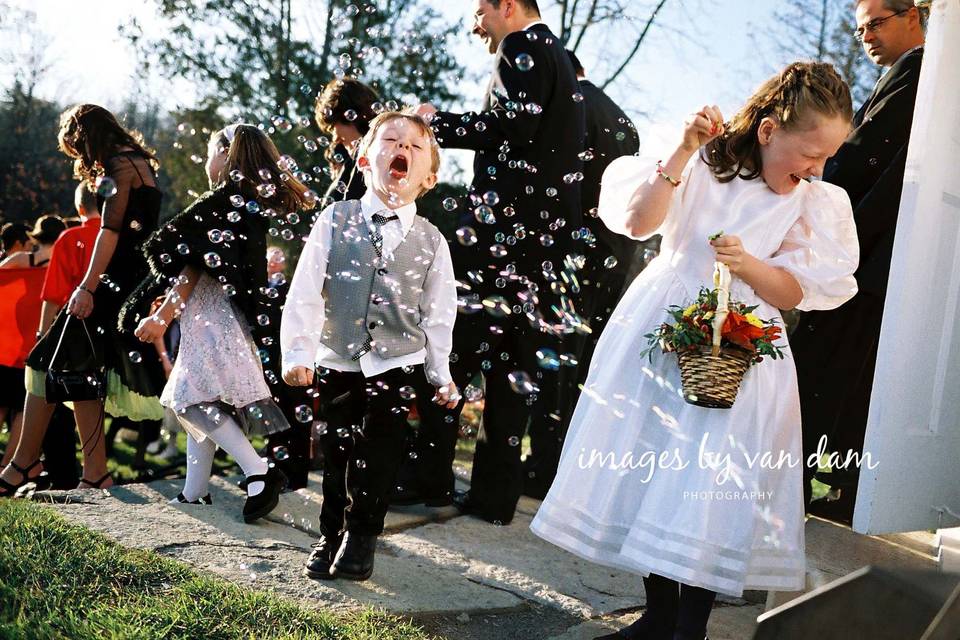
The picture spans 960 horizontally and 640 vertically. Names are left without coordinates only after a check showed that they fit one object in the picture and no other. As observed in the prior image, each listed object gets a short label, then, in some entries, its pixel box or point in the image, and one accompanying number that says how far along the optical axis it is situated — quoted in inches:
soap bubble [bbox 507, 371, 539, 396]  143.7
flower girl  97.5
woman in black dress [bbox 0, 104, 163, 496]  168.9
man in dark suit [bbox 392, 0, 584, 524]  145.9
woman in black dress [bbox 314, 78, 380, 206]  156.0
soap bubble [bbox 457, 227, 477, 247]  141.3
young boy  117.8
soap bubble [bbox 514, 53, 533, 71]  144.7
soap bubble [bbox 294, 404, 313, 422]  140.5
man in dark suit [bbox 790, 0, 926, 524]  146.5
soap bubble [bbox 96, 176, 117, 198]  161.9
